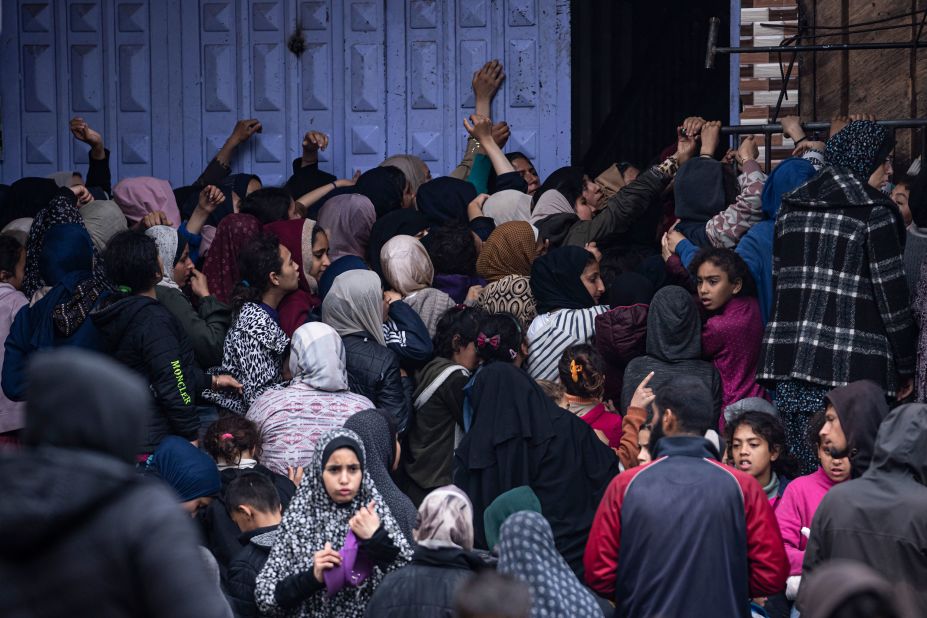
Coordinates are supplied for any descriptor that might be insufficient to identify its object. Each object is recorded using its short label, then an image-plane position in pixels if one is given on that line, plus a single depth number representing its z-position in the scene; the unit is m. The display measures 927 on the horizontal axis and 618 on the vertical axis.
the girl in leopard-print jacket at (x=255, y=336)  13.13
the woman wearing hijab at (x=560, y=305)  13.66
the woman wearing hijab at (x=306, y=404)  12.17
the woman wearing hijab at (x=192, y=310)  13.58
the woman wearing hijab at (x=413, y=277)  14.27
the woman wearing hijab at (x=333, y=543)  10.08
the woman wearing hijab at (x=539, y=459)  11.31
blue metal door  19.41
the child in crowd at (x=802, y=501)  10.60
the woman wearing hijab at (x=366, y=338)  12.89
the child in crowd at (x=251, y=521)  10.65
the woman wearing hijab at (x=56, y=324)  12.52
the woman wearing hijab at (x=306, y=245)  15.24
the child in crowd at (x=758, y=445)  11.51
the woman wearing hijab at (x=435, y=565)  8.92
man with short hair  9.01
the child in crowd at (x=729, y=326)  12.95
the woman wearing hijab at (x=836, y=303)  11.99
